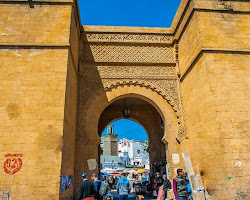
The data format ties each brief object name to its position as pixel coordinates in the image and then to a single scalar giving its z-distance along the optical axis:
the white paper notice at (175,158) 6.74
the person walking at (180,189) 3.75
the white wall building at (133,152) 45.31
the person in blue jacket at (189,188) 4.79
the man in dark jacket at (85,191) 3.76
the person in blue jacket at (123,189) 5.34
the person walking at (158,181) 7.89
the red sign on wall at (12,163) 4.51
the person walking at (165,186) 4.88
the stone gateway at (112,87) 4.79
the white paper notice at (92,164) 6.40
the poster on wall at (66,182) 4.74
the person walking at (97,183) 4.62
